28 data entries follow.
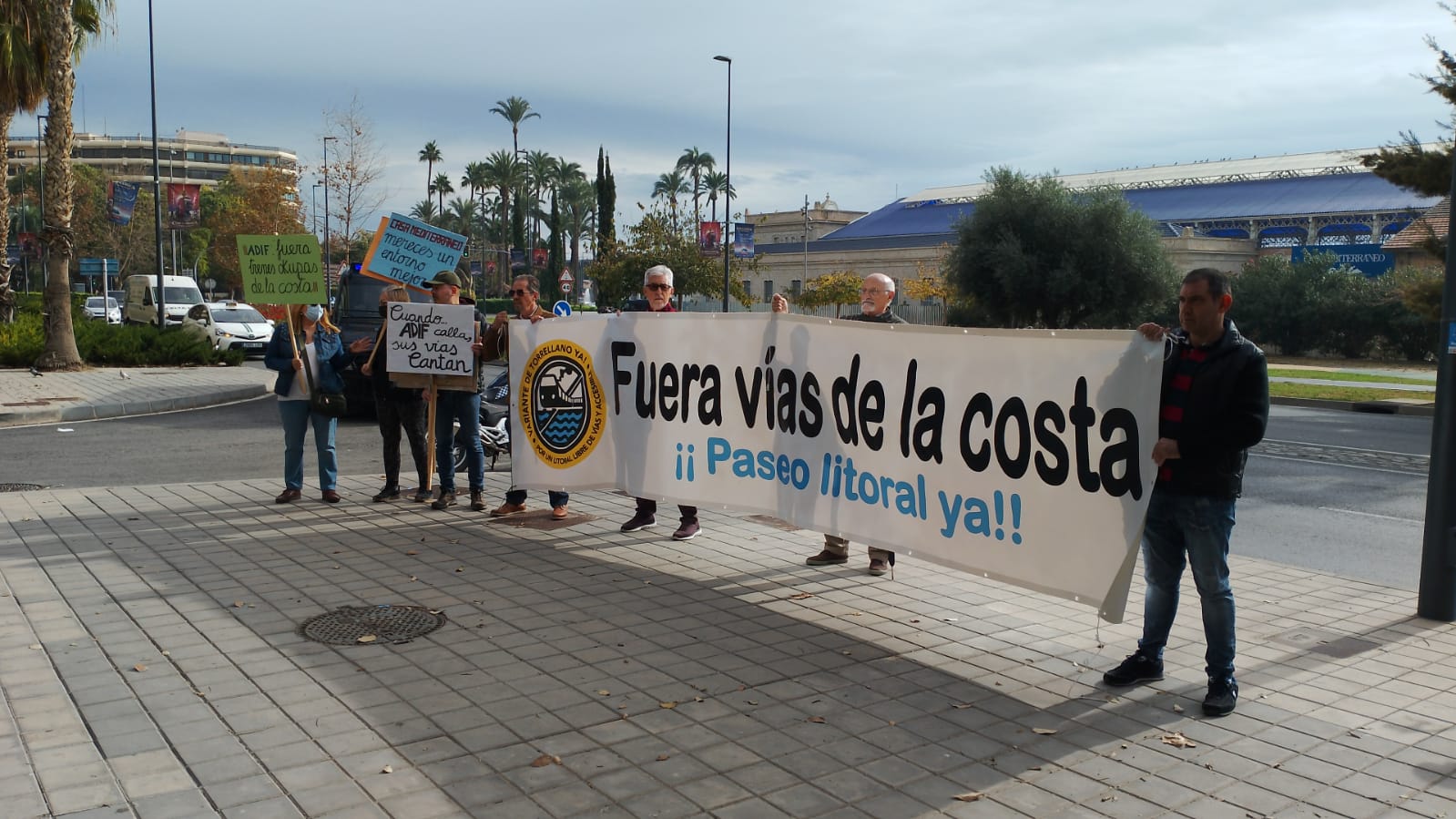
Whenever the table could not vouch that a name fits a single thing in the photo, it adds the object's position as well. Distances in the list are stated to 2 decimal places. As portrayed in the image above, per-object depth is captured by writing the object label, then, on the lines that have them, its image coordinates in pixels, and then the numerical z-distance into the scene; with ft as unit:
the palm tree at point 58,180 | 73.77
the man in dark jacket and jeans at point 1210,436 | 15.29
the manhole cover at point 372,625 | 18.88
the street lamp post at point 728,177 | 151.53
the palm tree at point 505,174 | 330.13
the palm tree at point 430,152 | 362.53
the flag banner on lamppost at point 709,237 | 162.40
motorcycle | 39.50
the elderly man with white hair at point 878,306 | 23.80
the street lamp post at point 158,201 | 101.71
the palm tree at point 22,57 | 78.79
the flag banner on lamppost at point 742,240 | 155.84
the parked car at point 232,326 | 105.19
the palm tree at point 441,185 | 387.34
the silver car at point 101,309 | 171.10
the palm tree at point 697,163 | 368.27
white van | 128.16
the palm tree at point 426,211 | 376.27
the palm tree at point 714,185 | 368.89
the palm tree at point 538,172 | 352.69
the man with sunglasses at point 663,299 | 27.48
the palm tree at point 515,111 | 319.88
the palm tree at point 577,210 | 360.07
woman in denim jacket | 30.89
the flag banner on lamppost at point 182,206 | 127.34
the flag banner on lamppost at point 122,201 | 130.52
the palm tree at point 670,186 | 371.15
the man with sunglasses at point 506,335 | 29.19
